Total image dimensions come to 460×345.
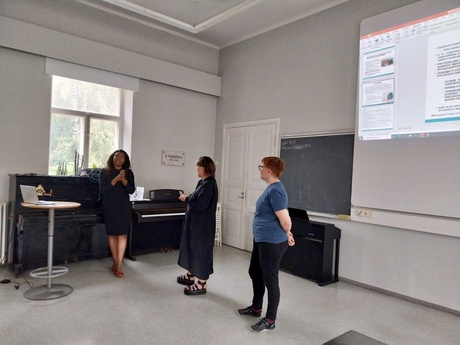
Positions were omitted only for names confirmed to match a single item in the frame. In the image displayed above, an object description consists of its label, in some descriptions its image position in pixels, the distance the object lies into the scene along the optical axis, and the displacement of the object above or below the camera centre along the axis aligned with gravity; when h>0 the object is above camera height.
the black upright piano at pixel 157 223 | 4.62 -0.85
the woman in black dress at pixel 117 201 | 3.85 -0.42
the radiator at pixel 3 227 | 3.86 -0.79
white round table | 3.08 -1.28
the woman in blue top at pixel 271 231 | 2.60 -0.47
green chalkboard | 4.11 +0.05
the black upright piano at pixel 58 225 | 3.73 -0.74
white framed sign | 5.47 +0.19
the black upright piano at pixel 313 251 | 3.96 -0.95
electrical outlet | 3.79 -0.42
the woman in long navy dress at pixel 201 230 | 3.31 -0.63
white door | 5.20 -0.02
